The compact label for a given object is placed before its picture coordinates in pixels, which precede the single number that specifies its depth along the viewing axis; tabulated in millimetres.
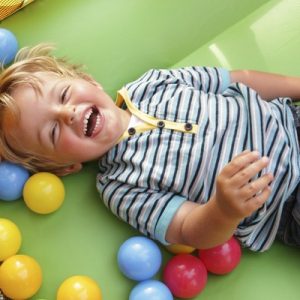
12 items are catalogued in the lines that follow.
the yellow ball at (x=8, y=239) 1034
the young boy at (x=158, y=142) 981
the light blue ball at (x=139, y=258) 1014
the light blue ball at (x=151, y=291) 989
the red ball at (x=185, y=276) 1010
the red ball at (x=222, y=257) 1021
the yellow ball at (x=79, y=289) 986
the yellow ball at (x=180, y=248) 1055
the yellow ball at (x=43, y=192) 1059
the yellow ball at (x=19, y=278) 995
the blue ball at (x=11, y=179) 1066
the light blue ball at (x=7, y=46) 1148
